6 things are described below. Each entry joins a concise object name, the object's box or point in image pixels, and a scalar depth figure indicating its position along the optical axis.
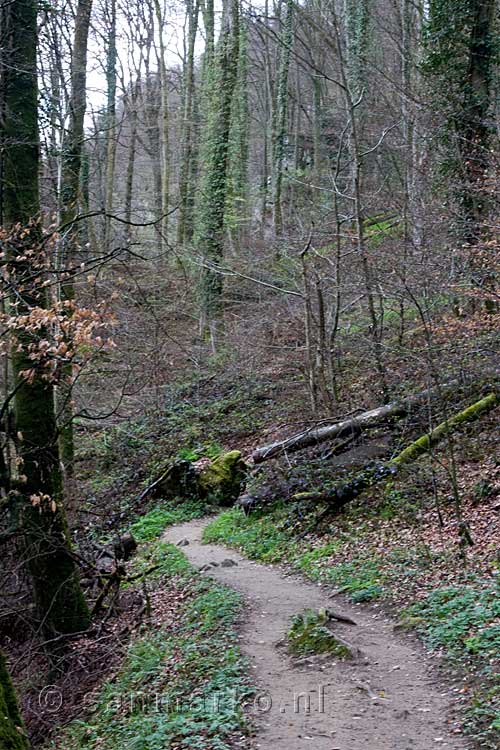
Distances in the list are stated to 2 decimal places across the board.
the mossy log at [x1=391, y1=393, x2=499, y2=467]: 11.76
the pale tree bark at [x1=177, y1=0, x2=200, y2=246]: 29.73
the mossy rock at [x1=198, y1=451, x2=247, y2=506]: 15.63
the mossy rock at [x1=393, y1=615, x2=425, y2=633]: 7.41
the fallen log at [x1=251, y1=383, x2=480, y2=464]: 13.40
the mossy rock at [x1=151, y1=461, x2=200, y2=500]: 15.98
